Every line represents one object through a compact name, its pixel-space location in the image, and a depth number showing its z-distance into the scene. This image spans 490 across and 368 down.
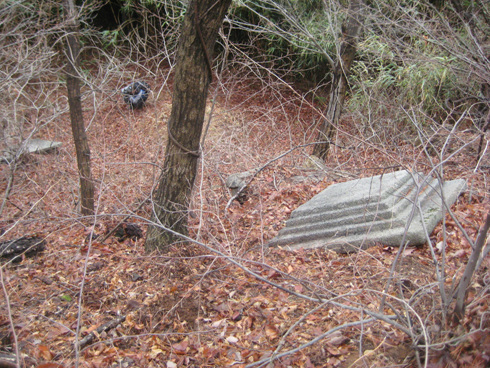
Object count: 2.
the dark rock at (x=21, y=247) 3.75
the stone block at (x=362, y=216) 3.38
